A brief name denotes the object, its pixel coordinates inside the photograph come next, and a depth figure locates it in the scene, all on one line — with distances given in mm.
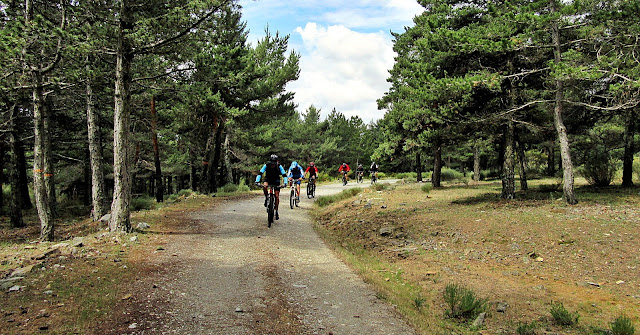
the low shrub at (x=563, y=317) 5422
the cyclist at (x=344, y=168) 29612
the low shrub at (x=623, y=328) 4879
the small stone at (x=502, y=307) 5957
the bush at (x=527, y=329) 5020
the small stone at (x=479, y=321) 5368
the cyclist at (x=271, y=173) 12039
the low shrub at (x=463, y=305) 5676
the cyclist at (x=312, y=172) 20031
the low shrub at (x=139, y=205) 17639
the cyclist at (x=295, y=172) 16000
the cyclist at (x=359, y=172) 33872
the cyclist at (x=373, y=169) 30172
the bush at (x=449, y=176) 33875
